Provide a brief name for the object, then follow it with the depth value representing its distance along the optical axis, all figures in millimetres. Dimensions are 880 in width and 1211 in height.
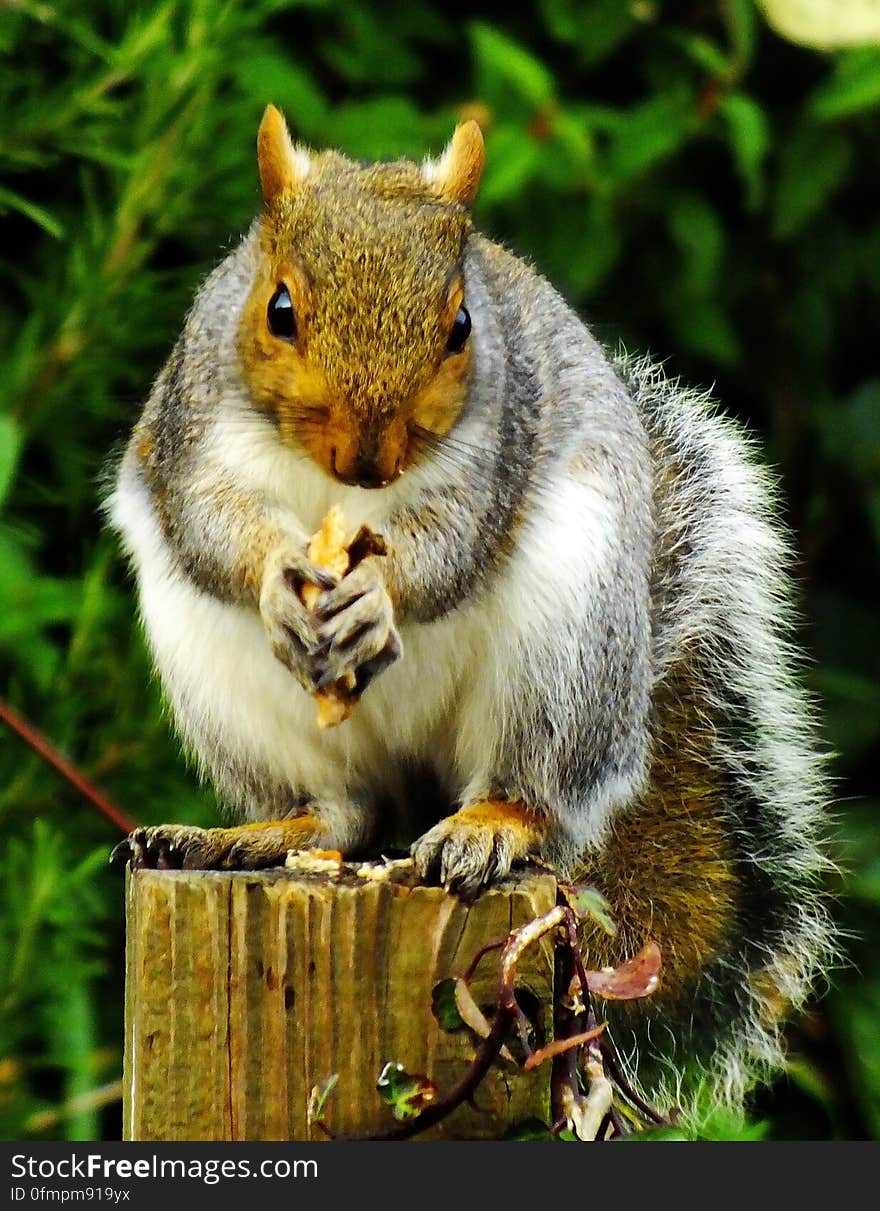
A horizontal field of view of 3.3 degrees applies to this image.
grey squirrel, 2525
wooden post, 2462
